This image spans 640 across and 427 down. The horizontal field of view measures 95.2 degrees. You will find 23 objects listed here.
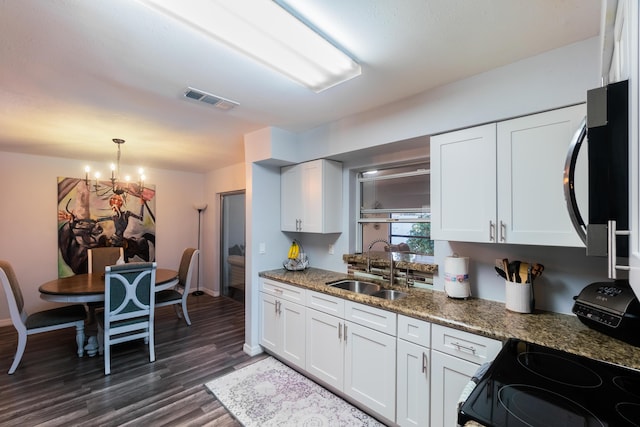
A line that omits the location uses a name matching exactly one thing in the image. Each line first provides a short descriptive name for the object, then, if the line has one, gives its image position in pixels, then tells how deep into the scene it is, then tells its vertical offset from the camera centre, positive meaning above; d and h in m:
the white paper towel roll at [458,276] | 2.11 -0.44
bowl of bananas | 3.27 -0.50
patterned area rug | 2.12 -1.48
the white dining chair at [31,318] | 2.70 -1.02
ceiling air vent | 2.14 +0.91
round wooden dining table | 2.94 -0.77
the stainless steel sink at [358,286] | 2.68 -0.67
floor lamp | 5.50 +0.00
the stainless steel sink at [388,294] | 2.48 -0.68
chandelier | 4.51 +0.49
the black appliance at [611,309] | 1.33 -0.46
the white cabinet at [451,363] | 1.61 -0.85
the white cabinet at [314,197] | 3.00 +0.20
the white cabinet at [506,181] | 1.63 +0.22
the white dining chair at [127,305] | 2.82 -0.90
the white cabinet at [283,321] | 2.70 -1.04
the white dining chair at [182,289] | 3.80 -1.04
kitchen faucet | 2.63 -0.41
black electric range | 0.88 -0.61
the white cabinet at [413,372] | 1.81 -1.00
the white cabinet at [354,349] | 2.01 -1.03
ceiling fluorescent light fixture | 1.26 +0.90
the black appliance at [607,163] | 0.69 +0.13
